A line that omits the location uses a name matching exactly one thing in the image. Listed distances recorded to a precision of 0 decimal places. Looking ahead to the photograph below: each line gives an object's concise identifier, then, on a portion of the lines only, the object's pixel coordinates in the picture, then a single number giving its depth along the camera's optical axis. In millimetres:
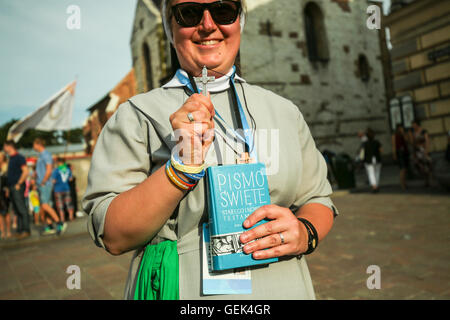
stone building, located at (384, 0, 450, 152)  8555
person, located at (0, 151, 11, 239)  7957
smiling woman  933
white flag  8844
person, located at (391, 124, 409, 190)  8805
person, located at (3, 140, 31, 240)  7406
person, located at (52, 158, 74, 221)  8258
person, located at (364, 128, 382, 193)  9008
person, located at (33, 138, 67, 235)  7605
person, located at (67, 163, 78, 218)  10706
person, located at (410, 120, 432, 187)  8477
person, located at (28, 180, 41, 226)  8739
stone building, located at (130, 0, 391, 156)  13266
